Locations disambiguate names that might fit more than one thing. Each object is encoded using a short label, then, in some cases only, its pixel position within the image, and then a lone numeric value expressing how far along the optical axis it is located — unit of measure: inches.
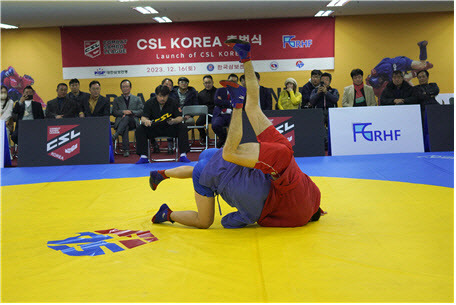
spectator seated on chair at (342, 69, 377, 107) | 311.4
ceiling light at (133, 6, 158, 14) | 375.2
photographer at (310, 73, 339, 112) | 304.3
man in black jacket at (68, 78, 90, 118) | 330.6
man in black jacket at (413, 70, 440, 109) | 294.7
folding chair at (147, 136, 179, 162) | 275.0
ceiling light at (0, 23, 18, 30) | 431.0
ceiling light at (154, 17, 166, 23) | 422.3
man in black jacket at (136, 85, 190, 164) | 271.6
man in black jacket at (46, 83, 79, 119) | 320.5
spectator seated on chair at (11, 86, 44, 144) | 327.0
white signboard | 276.8
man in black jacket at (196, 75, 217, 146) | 350.9
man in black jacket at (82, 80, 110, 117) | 331.6
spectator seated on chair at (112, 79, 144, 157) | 334.1
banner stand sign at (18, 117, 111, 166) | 273.5
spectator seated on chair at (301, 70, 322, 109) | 327.6
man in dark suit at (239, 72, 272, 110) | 329.1
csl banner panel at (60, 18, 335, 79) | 439.5
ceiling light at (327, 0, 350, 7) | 371.5
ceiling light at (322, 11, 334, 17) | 416.4
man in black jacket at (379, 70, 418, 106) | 294.8
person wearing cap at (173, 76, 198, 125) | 365.6
